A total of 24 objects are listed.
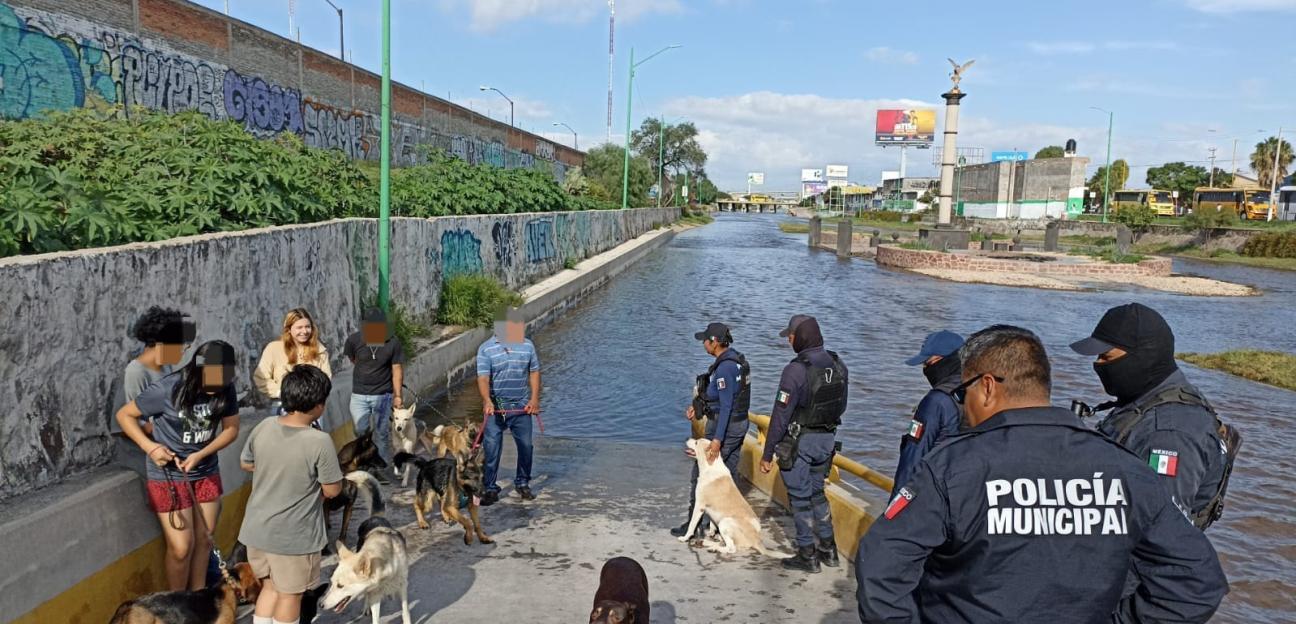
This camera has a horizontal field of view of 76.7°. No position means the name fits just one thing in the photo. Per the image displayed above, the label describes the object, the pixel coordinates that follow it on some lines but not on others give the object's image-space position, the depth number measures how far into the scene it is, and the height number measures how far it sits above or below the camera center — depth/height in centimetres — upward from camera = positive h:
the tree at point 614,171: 6469 +428
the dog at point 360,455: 666 -198
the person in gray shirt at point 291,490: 413 -141
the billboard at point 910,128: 14188 +1800
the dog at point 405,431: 788 -212
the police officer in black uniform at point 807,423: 568 -135
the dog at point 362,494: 603 -207
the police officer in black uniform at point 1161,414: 321 -71
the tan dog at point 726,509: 616 -213
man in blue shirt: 691 -137
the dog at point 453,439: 736 -202
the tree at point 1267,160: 8706 +918
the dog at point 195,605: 374 -193
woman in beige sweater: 638 -111
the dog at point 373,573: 438 -196
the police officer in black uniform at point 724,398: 638 -136
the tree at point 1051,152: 14388 +1499
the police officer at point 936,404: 473 -99
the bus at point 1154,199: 7856 +431
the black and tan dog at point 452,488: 623 -209
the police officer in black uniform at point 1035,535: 233 -86
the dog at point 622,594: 381 -181
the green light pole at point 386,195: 1059 +26
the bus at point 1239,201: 6906 +371
